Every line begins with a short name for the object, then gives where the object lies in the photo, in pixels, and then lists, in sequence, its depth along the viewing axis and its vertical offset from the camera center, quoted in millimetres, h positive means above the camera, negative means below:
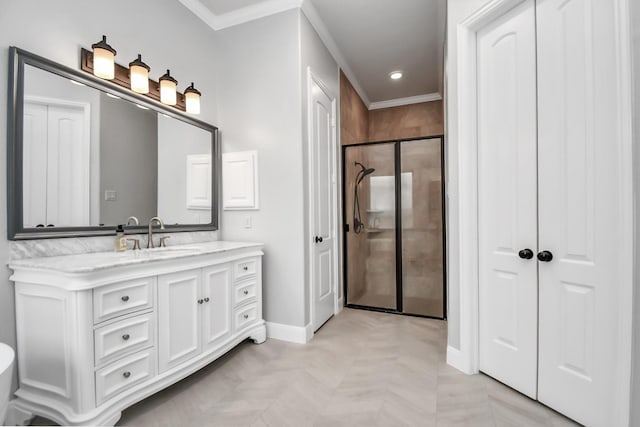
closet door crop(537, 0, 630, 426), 1408 +49
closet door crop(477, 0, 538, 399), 1761 +105
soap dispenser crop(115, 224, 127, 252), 1966 -162
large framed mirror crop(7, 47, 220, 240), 1573 +380
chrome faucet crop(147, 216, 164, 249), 2182 -89
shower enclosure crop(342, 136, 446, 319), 3244 -128
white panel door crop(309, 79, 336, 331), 2830 +132
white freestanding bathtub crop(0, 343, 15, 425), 1006 -550
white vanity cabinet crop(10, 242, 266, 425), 1367 -590
